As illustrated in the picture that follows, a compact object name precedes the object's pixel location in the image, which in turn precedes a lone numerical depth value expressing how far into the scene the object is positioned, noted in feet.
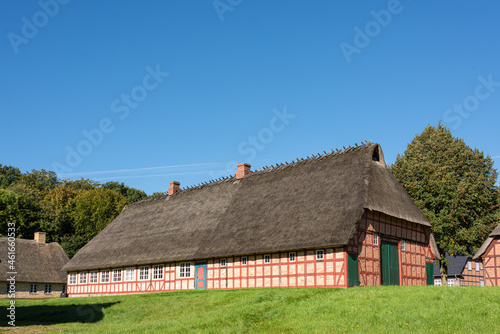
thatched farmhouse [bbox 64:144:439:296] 83.76
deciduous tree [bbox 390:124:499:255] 113.91
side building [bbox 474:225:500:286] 111.55
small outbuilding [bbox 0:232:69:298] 144.56
